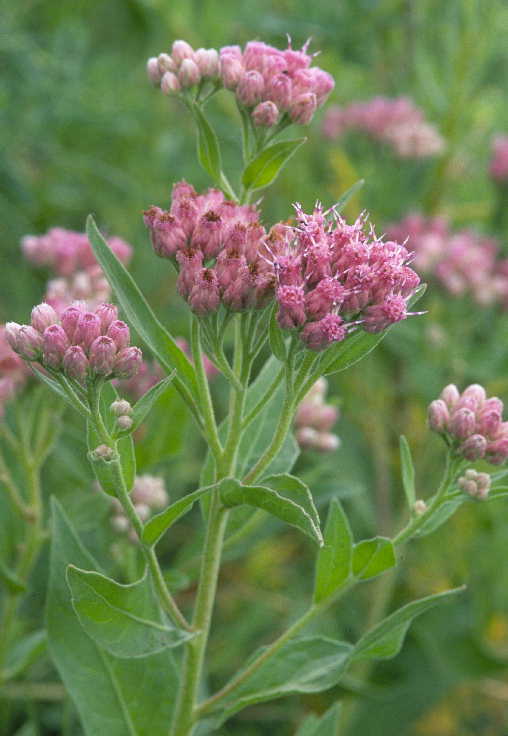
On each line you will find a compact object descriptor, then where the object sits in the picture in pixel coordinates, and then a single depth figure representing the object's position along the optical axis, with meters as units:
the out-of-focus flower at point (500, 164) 0.64
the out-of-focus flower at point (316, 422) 0.47
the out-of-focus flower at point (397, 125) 0.63
